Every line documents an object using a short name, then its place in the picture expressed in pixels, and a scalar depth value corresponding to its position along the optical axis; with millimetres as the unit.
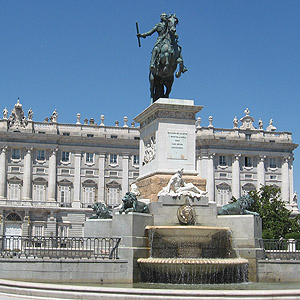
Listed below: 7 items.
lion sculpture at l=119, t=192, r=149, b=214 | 18953
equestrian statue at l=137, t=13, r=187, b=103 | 21797
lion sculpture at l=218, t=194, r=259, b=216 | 20094
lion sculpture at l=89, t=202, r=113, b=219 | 21062
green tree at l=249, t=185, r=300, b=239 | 57250
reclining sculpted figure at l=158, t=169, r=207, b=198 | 19719
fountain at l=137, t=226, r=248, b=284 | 17672
